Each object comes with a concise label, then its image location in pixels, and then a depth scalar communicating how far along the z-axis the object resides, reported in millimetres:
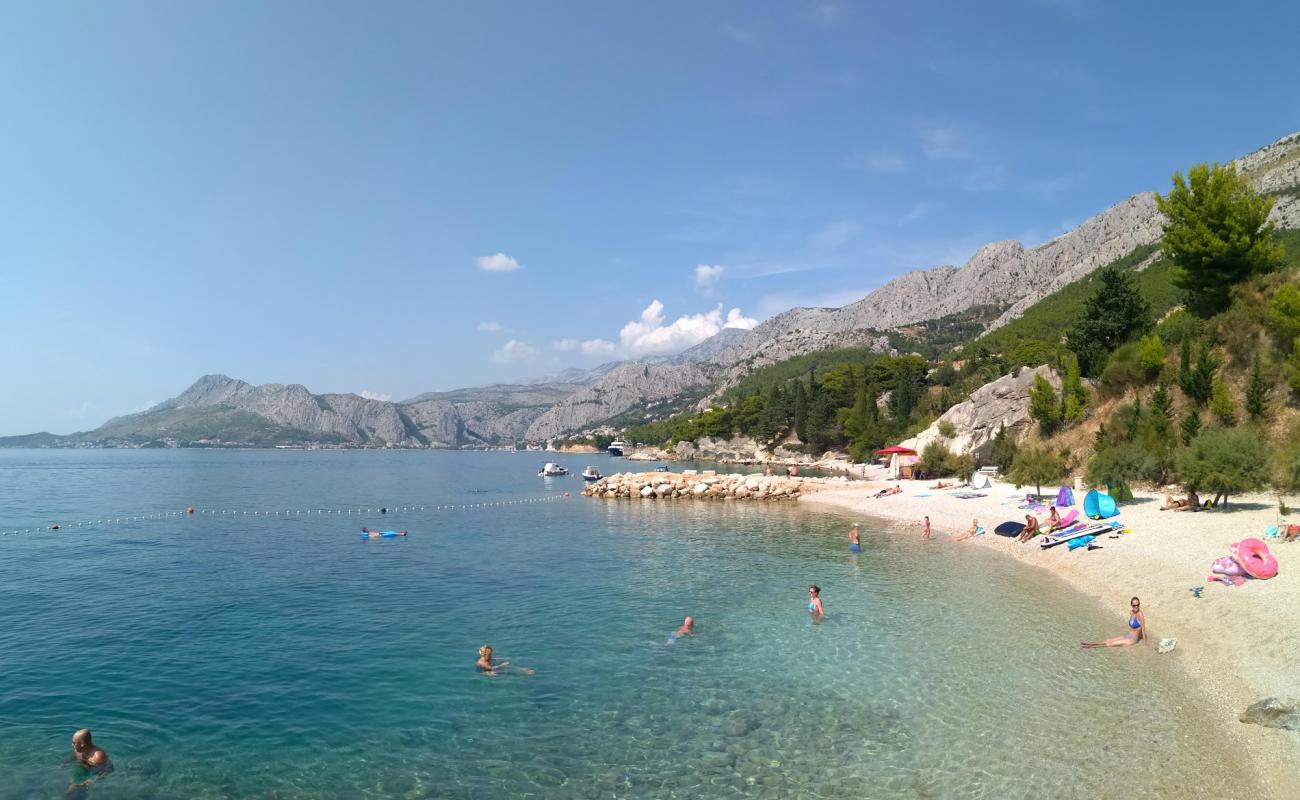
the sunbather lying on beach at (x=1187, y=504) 28469
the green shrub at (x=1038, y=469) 43438
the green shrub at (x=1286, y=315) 35656
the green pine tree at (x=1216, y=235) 42594
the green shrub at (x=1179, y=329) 43031
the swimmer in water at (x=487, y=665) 16281
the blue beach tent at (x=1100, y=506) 30234
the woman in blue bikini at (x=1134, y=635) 16844
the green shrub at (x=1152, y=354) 42594
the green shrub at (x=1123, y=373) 45344
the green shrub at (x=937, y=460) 65688
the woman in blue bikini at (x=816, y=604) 20547
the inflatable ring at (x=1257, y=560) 18484
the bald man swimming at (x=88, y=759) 11632
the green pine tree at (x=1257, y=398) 35156
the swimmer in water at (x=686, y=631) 19062
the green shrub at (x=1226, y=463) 26359
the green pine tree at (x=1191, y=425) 35891
